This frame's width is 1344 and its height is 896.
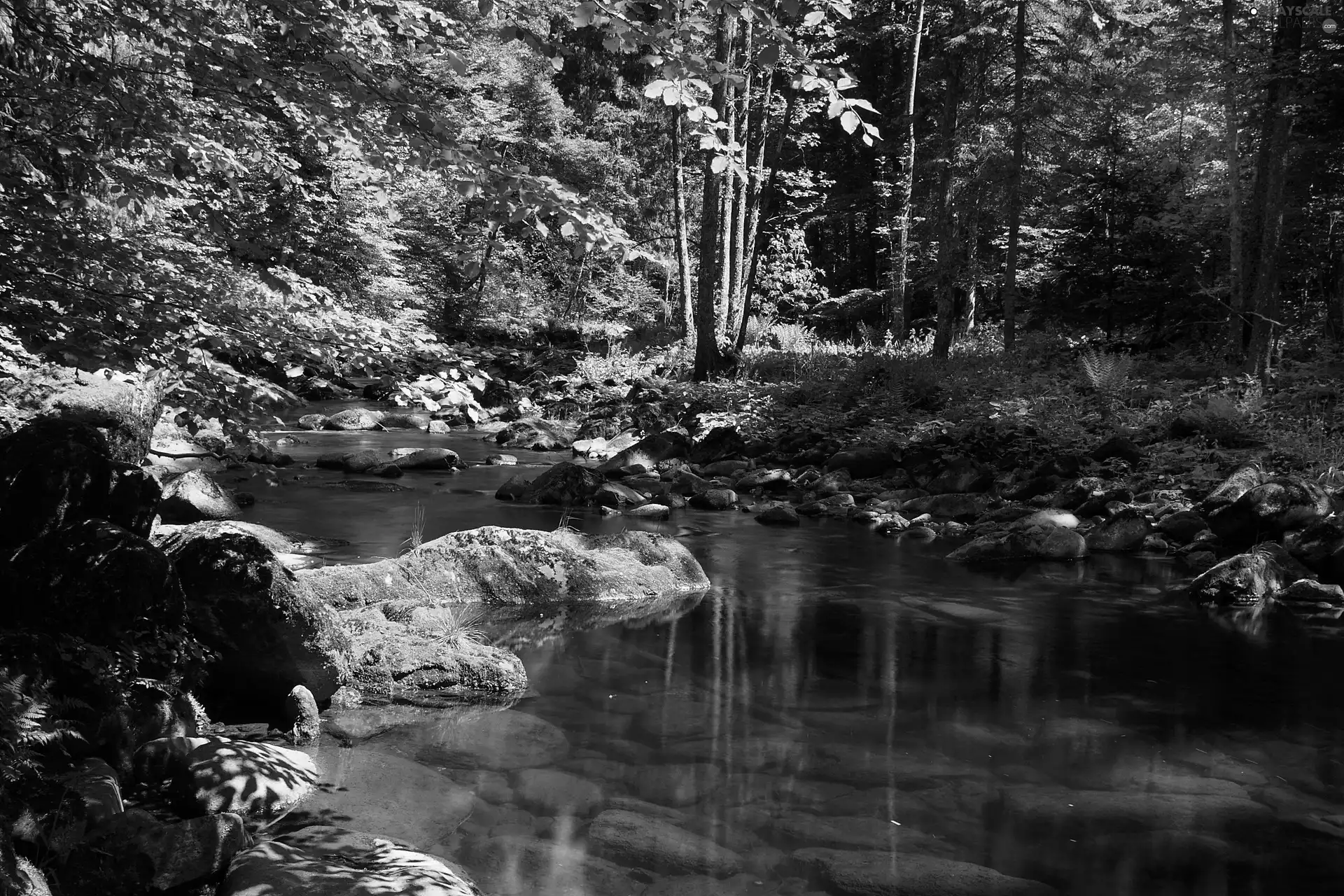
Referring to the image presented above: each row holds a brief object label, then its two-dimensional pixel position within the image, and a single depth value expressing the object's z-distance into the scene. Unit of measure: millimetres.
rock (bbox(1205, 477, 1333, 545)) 10242
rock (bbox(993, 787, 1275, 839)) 4742
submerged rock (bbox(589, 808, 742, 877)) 4263
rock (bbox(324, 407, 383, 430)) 20203
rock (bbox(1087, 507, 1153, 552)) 11414
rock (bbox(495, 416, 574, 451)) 19578
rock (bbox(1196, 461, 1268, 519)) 11359
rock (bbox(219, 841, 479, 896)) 3436
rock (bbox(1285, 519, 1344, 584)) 9586
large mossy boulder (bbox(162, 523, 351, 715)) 5355
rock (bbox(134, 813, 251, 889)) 3582
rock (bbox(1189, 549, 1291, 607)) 9117
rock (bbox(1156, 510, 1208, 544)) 11375
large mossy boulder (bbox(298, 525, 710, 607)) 7723
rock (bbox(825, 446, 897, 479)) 15516
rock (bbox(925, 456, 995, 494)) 14289
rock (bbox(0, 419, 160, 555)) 4785
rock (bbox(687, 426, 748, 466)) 17719
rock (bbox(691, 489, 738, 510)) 13766
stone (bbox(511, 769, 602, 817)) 4746
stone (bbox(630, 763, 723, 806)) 4930
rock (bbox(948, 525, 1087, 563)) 10969
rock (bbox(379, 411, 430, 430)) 21234
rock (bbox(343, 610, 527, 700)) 6090
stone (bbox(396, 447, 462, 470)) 15641
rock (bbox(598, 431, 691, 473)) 16938
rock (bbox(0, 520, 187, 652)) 4352
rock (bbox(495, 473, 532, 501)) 13422
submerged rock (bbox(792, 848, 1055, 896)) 4090
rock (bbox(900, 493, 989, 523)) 13047
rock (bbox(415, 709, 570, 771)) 5211
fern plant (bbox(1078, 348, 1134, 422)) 16156
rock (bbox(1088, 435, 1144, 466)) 13789
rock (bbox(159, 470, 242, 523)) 10336
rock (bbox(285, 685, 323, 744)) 5305
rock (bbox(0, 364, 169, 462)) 8008
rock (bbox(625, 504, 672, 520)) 12930
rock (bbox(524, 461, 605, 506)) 13383
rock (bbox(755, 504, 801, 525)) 12758
